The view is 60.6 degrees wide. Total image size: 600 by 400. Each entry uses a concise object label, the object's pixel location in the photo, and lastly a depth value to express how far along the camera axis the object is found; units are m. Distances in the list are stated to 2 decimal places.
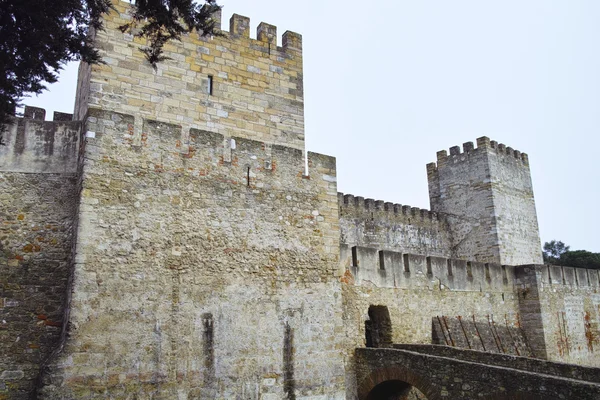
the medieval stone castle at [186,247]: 7.36
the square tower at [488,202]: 24.52
